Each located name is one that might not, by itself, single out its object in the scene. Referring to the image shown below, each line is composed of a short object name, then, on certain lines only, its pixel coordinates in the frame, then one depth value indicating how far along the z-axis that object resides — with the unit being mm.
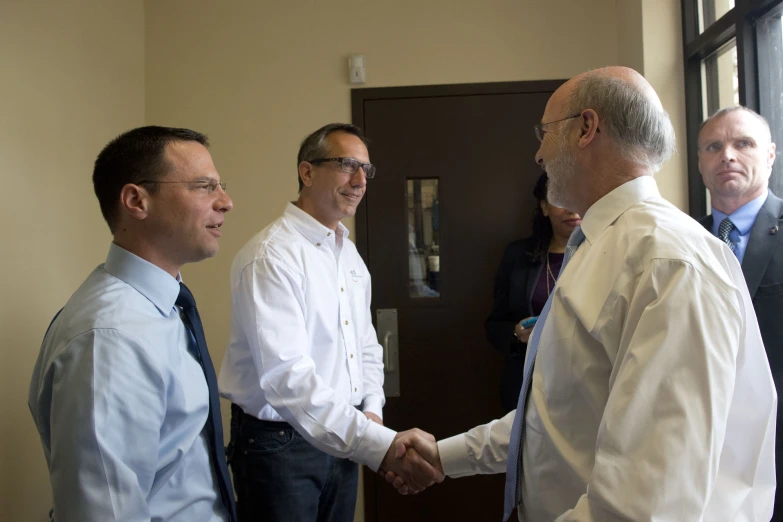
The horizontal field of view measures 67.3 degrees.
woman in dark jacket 2580
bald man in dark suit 1759
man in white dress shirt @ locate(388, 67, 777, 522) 920
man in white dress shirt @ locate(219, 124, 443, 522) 1791
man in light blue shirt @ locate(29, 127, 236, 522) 1082
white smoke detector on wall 3016
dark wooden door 3006
